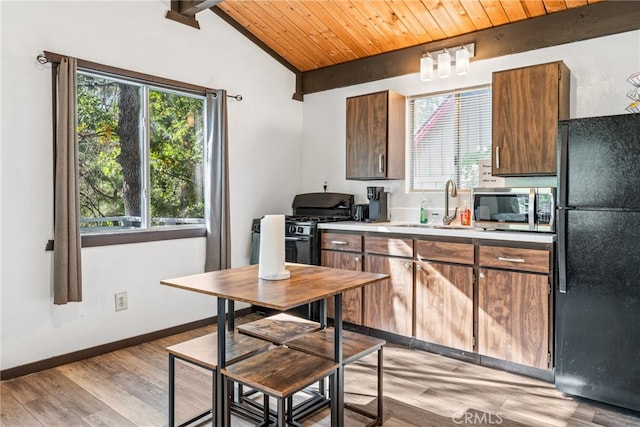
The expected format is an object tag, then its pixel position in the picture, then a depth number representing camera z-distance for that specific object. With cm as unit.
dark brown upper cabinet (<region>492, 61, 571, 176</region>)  298
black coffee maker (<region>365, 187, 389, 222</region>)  405
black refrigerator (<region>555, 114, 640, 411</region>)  239
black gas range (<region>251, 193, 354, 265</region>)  395
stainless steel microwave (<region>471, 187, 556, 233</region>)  286
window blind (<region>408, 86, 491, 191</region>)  371
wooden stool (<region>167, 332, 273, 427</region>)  199
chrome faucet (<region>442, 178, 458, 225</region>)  367
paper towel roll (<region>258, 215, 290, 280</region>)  208
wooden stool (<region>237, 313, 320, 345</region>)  222
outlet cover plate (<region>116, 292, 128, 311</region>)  336
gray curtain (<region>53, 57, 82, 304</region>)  294
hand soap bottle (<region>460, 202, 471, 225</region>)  364
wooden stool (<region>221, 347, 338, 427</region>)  173
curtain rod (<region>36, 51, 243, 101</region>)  292
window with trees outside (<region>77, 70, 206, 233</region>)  329
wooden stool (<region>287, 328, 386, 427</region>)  208
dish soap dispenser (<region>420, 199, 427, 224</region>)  391
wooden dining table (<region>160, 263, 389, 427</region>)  176
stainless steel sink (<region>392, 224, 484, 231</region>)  326
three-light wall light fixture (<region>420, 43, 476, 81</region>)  355
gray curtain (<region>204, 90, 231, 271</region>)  391
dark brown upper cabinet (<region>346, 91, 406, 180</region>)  388
